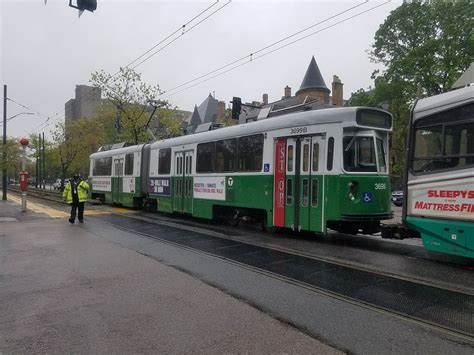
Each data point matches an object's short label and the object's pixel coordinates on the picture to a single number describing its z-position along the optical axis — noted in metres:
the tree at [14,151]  50.52
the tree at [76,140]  45.56
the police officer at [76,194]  15.27
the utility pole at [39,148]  59.65
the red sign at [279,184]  11.09
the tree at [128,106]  34.94
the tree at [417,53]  34.25
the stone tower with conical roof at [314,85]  58.97
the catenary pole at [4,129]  30.56
